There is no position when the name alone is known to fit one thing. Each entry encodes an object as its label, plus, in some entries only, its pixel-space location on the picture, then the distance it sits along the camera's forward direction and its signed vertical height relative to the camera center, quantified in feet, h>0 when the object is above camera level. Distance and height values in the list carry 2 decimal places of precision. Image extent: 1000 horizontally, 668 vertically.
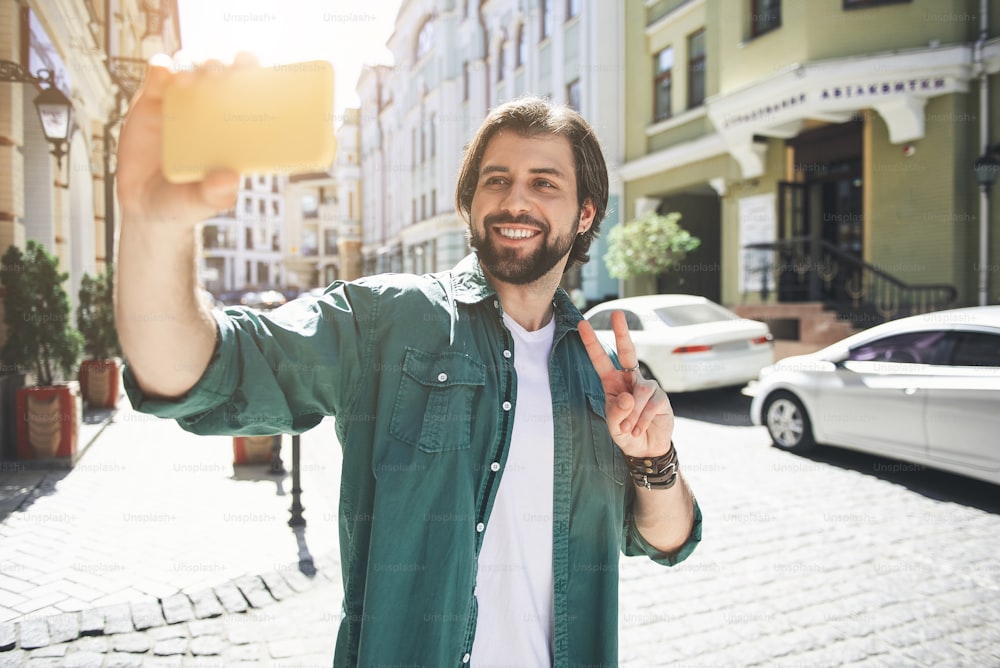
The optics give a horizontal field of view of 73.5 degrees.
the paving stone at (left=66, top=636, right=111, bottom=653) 11.24 -5.46
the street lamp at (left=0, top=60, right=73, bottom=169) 23.38 +7.61
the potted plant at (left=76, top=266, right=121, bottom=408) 32.86 -0.96
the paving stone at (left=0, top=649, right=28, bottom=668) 10.62 -5.41
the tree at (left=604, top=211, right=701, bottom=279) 51.78 +6.11
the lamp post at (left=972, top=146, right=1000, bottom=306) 36.83 +7.16
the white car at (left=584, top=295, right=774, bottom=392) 32.40 -1.09
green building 39.17 +11.91
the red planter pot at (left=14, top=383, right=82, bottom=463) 21.99 -3.31
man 4.33 -0.70
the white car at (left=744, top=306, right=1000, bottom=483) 19.33 -2.36
